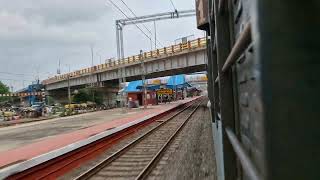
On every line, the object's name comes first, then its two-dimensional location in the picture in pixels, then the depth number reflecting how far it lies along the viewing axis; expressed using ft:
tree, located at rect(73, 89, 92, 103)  240.83
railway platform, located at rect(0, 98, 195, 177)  36.38
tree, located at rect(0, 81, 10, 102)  456.86
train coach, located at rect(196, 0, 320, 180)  3.01
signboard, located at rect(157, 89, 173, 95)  224.06
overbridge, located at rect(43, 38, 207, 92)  138.92
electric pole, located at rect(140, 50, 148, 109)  154.23
